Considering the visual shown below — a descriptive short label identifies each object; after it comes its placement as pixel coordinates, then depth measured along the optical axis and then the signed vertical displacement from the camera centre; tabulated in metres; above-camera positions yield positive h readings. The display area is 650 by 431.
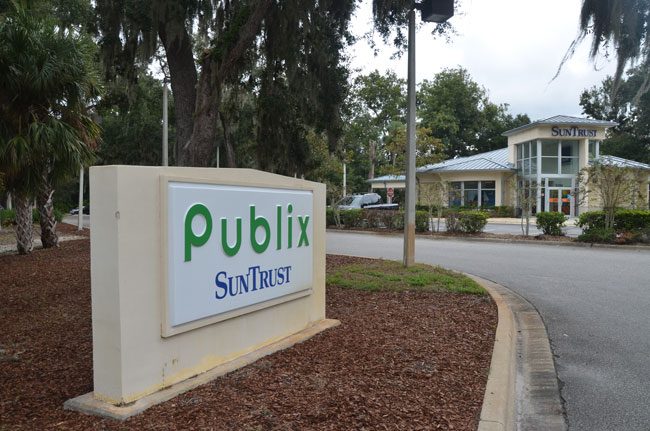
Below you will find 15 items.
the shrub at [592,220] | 18.52 -0.47
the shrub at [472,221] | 20.81 -0.55
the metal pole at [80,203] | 22.58 +0.21
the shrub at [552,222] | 19.48 -0.56
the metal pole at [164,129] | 21.78 +3.33
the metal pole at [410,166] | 10.30 +0.81
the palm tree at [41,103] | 8.70 +1.85
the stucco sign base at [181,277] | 3.47 -0.53
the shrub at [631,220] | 17.80 -0.45
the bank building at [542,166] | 35.00 +2.93
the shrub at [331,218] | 27.12 -0.55
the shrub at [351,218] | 25.73 -0.52
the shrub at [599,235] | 17.30 -0.95
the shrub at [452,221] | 21.34 -0.57
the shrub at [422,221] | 22.70 -0.60
